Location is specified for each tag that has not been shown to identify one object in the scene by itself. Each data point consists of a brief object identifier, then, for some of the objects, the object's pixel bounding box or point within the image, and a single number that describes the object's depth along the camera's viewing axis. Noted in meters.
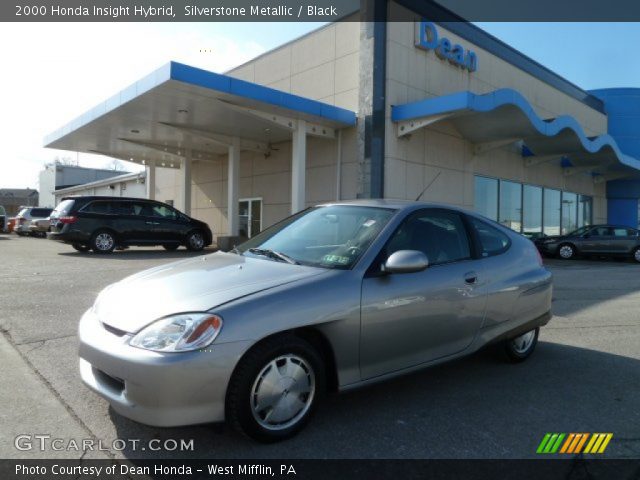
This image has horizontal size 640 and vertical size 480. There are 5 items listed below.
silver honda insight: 2.70
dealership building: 14.41
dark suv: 13.63
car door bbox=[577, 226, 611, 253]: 17.98
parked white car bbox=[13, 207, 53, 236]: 26.98
